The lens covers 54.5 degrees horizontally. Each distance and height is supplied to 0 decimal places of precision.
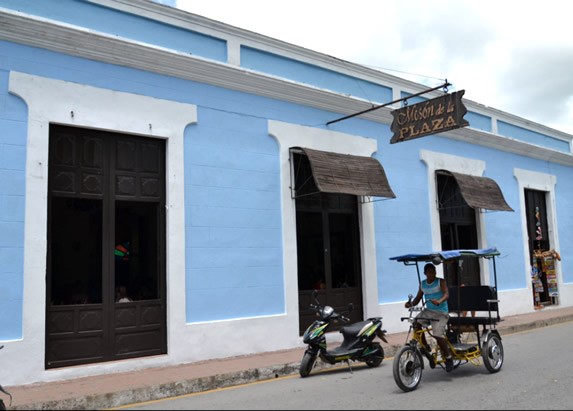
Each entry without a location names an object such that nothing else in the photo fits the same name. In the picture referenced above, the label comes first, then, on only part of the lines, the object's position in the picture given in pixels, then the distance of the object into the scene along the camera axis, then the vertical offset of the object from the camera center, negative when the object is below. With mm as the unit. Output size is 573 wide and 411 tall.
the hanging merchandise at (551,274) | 17766 -667
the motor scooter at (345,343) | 8281 -1301
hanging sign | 10039 +2629
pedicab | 7160 -1164
